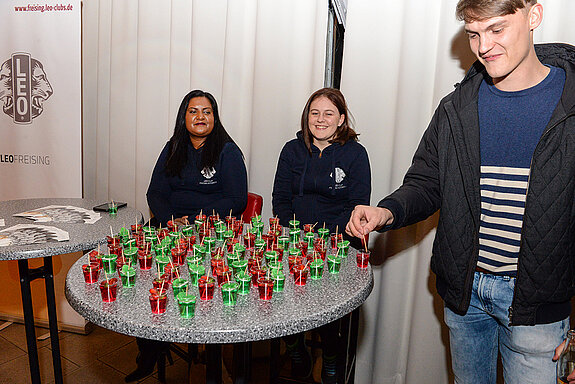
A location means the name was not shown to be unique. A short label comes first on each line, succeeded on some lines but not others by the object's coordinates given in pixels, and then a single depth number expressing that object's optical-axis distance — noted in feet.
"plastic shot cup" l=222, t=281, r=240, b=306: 4.21
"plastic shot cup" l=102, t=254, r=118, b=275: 4.83
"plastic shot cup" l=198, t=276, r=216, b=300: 4.31
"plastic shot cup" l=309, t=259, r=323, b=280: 4.92
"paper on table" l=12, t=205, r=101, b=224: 7.34
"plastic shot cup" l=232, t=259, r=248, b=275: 4.77
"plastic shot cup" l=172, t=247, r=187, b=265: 5.19
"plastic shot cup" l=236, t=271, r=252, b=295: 4.47
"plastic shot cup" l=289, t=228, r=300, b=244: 5.99
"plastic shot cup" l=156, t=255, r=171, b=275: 4.88
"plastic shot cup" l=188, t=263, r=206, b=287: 4.67
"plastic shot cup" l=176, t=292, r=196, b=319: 3.95
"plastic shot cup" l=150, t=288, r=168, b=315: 4.01
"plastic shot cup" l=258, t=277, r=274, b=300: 4.33
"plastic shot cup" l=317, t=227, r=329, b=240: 6.04
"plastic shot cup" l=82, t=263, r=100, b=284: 4.62
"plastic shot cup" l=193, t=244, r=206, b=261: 5.29
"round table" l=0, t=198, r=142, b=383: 5.88
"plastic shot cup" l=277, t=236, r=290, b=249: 5.72
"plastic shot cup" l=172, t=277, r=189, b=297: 4.25
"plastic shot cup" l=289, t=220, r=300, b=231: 6.29
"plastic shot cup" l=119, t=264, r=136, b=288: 4.53
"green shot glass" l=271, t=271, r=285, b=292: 4.56
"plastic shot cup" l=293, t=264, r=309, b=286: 4.69
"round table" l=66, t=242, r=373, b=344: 3.79
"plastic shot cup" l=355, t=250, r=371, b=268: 5.27
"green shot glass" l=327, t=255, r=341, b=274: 5.10
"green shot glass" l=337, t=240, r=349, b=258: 5.58
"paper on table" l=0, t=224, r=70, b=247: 6.11
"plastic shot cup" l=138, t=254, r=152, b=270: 4.99
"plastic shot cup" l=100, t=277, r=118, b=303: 4.19
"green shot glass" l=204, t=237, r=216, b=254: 5.59
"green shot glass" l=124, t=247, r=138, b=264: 5.01
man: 4.46
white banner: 9.97
